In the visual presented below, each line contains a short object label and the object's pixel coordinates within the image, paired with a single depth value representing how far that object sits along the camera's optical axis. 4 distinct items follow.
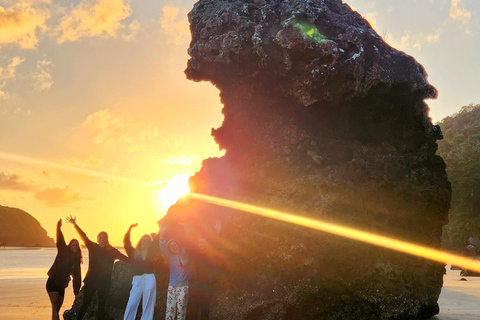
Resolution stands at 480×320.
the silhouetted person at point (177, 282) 8.05
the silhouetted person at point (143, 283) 8.36
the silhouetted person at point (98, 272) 8.92
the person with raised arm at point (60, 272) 9.02
